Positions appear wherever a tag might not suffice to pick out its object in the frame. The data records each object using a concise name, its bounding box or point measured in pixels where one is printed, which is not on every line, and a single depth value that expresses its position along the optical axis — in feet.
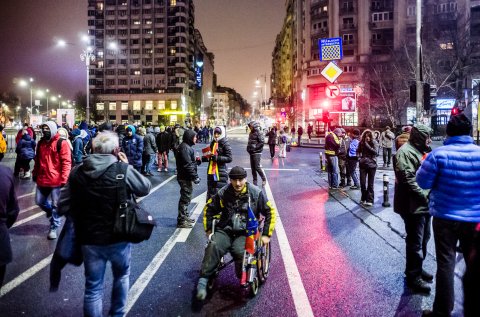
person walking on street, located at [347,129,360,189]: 39.11
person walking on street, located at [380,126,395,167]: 63.31
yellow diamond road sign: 55.69
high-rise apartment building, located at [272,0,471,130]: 152.76
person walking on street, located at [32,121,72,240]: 22.36
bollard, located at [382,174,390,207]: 31.87
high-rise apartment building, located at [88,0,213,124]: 368.89
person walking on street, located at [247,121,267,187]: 40.55
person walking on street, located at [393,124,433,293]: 15.30
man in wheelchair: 14.55
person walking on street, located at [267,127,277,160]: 78.28
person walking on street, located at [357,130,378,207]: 32.60
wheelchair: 14.03
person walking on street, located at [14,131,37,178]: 48.34
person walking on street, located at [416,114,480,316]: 12.18
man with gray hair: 10.66
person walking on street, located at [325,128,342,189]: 40.96
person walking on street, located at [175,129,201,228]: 24.81
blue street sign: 54.44
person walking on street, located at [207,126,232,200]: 25.89
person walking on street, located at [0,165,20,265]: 10.52
